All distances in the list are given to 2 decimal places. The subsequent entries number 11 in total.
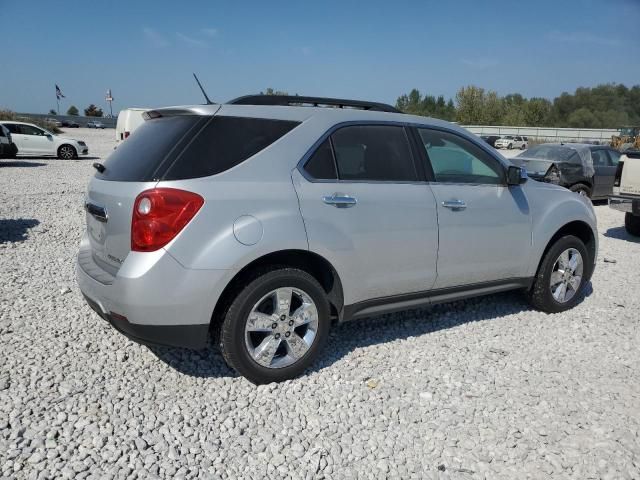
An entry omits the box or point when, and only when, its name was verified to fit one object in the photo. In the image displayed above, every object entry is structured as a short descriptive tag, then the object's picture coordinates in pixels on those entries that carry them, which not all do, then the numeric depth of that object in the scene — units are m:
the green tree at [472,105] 85.62
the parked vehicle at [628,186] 8.48
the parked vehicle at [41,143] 20.89
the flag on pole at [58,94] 77.62
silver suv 3.01
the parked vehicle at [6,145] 17.83
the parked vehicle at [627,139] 32.79
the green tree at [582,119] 90.44
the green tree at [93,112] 100.88
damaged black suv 11.56
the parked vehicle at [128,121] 18.95
